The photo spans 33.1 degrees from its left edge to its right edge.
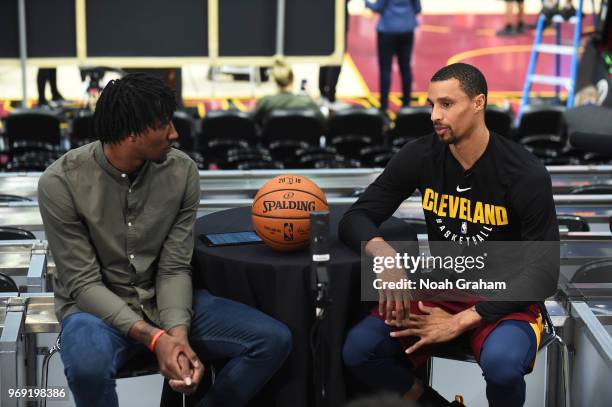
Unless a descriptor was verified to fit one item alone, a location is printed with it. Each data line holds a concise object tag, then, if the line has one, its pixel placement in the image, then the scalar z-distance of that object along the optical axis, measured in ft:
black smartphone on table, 11.62
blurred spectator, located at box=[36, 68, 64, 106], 35.55
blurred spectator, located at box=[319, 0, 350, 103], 35.55
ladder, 33.19
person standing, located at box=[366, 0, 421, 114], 32.99
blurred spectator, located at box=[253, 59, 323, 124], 26.91
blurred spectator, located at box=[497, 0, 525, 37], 53.01
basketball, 11.19
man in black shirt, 10.59
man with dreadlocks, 10.52
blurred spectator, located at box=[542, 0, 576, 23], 34.42
